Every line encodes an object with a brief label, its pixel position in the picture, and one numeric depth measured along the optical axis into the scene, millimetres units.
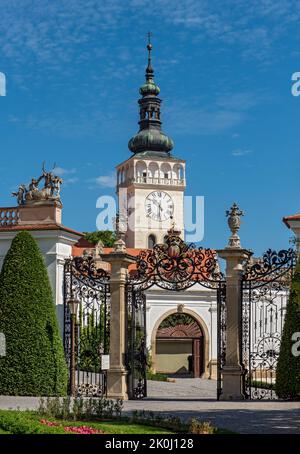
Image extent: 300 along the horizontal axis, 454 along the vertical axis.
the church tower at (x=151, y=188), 106938
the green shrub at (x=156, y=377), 41988
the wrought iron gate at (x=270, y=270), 24084
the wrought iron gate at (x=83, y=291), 24891
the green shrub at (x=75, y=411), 16203
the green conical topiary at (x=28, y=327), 22812
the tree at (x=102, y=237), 81931
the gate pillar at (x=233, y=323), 23703
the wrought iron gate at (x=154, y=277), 24641
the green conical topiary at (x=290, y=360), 22484
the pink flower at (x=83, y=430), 13688
